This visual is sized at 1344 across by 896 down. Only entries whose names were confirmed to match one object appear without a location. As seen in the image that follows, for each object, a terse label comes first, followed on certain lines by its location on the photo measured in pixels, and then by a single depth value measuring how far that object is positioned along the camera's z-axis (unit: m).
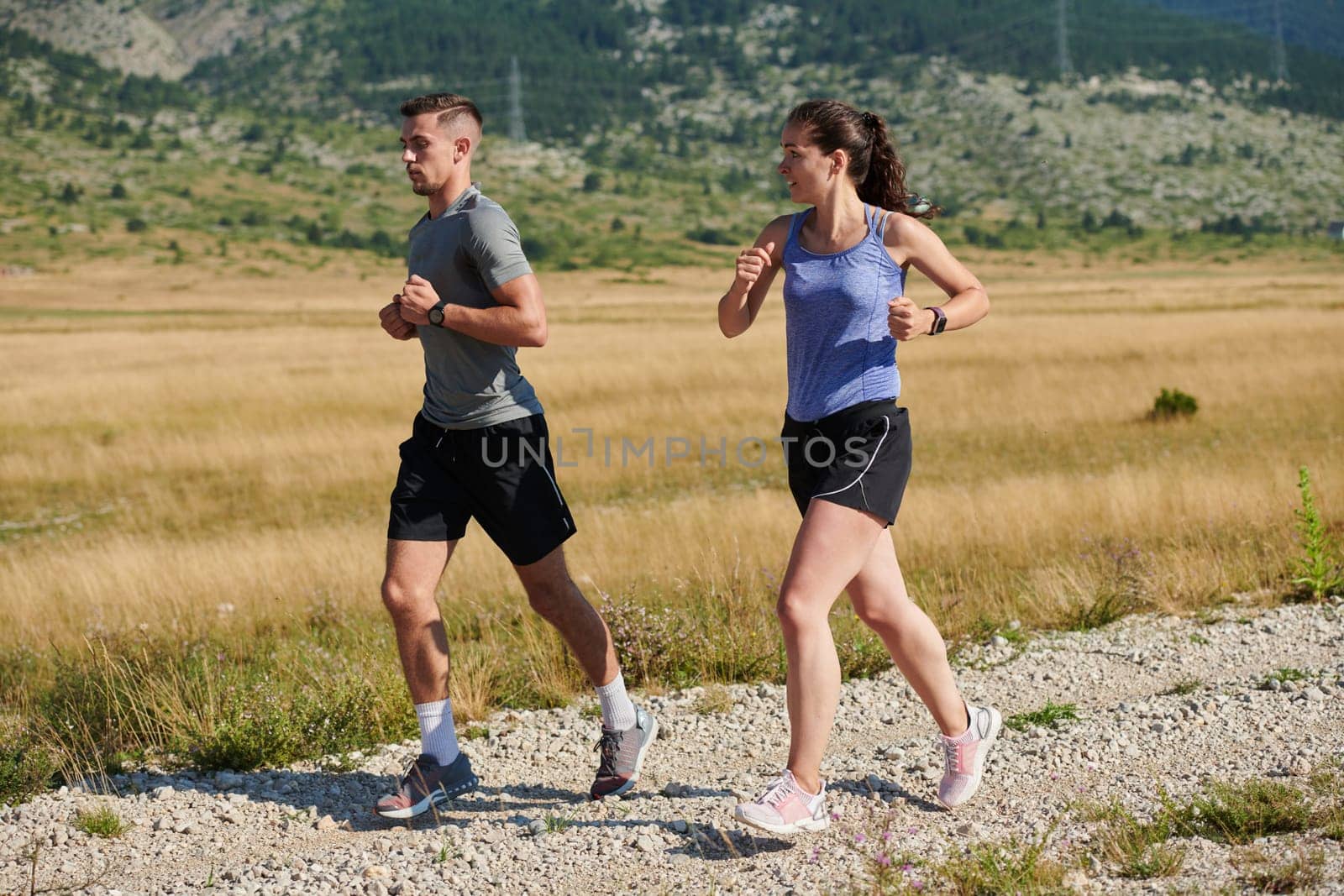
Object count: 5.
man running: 4.61
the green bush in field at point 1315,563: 6.88
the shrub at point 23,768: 4.98
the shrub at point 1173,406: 18.38
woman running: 4.21
